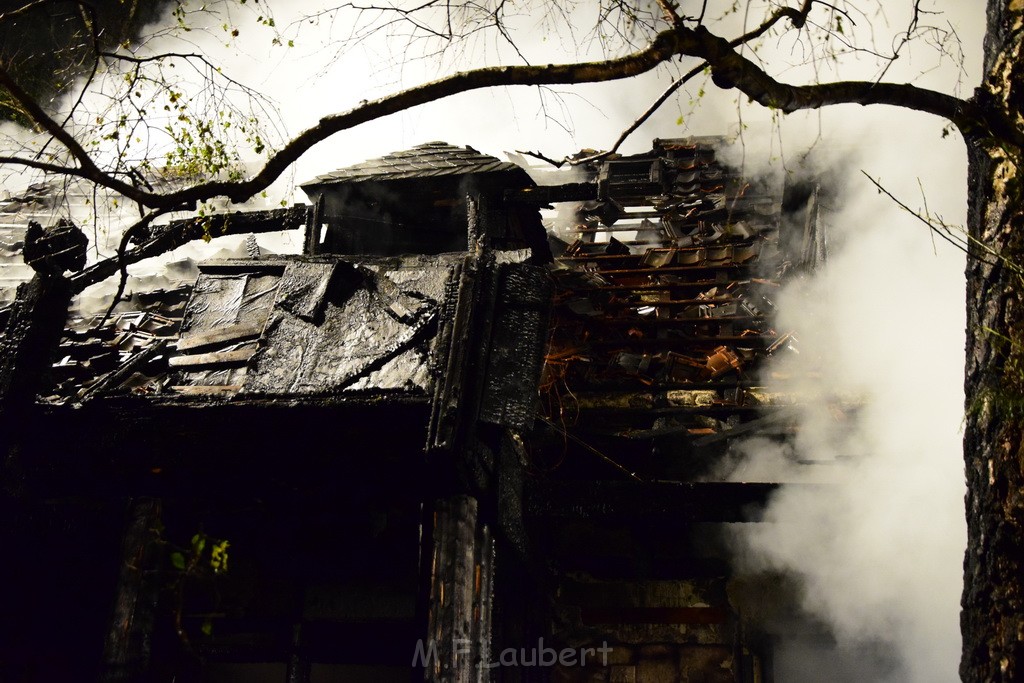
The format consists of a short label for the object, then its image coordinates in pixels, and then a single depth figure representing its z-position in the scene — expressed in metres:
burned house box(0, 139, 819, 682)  6.84
